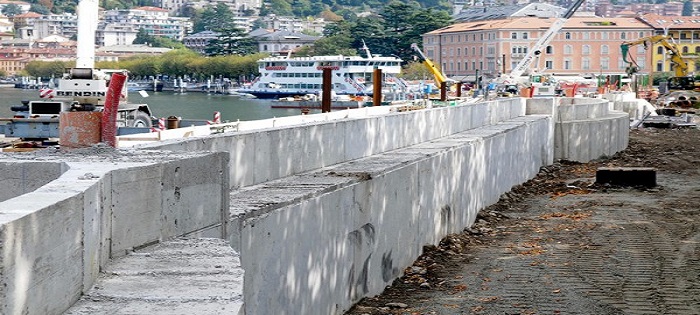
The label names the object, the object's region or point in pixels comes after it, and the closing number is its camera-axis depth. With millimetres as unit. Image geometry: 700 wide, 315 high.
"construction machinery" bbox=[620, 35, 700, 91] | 97438
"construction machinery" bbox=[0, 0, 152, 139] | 36562
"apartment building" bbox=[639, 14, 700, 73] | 178712
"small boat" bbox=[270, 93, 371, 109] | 116269
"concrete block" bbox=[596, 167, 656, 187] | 28547
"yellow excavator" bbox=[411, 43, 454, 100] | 86888
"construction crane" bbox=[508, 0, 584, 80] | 100088
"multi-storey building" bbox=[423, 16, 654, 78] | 184625
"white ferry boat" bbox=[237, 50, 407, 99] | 155375
